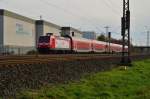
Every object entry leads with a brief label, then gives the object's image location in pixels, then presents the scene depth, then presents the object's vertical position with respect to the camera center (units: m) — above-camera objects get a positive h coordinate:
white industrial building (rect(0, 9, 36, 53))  77.81 +2.91
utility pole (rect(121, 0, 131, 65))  36.09 +2.23
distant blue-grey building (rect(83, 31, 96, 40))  154.81 +4.47
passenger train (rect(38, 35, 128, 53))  49.47 -0.01
